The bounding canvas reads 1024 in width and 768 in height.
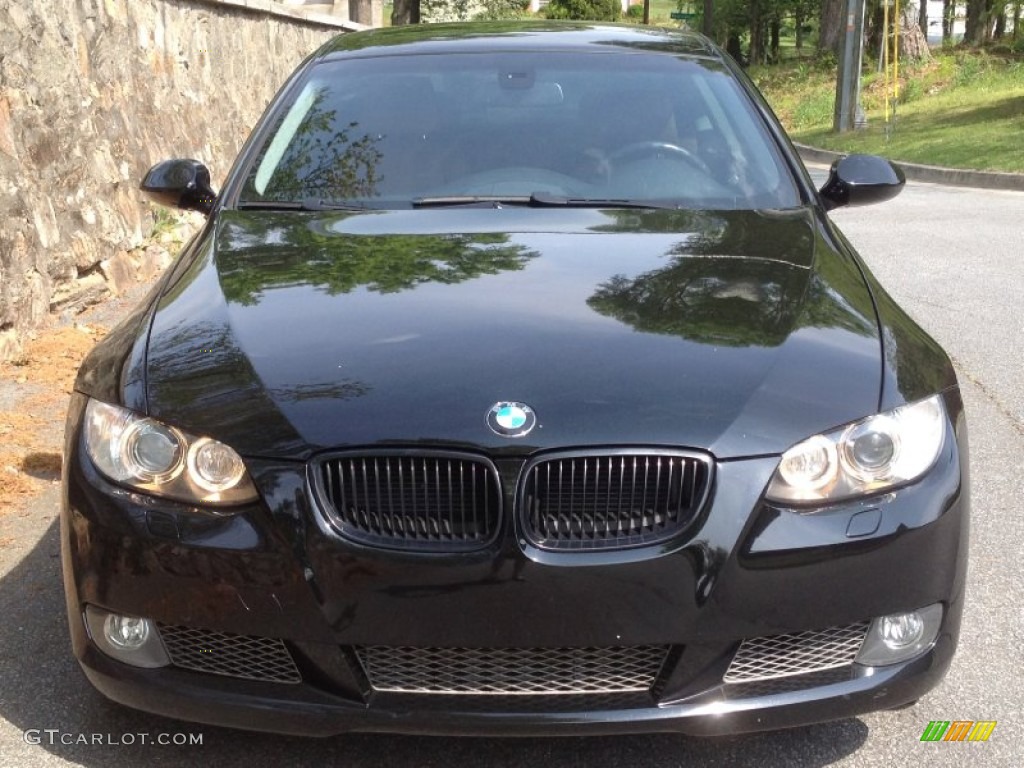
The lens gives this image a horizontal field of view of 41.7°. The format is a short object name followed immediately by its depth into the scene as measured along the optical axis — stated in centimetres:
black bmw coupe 246
